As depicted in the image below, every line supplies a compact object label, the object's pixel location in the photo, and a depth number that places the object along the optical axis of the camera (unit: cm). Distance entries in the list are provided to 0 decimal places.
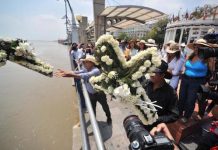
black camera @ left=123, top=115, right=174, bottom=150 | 79
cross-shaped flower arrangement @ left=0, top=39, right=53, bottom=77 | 158
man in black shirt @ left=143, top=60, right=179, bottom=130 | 128
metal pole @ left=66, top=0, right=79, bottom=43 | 856
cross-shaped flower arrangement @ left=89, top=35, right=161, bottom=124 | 84
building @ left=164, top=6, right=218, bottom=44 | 1155
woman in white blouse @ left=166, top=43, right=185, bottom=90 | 232
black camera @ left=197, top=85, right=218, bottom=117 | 138
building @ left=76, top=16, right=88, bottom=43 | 4553
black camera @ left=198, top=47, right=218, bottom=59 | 154
